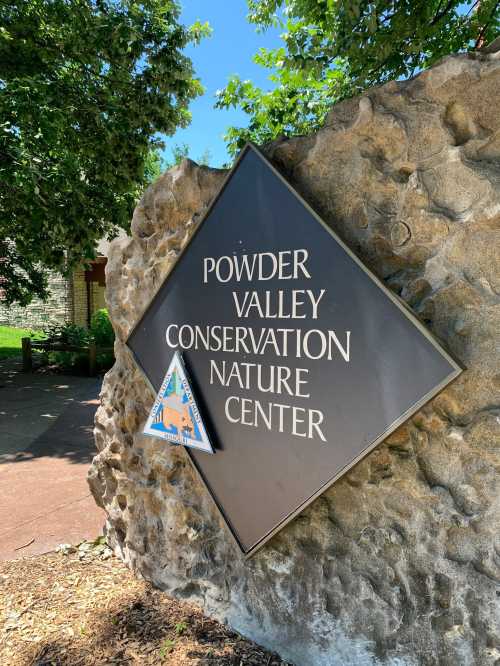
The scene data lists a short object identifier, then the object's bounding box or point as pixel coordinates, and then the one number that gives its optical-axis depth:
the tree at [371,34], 4.83
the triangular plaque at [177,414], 2.34
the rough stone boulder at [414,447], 1.63
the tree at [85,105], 5.82
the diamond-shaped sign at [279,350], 1.75
